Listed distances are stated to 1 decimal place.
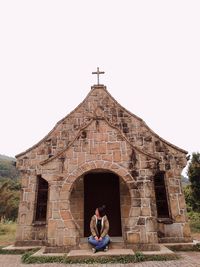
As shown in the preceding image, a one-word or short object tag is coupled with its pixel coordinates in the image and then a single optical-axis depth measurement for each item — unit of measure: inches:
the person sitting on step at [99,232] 300.9
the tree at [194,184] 642.8
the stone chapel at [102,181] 312.7
